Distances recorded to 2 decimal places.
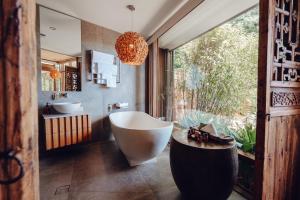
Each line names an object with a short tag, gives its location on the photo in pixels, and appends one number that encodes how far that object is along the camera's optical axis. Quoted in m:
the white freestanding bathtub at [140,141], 2.26
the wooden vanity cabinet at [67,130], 2.42
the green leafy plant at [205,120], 2.48
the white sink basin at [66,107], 2.69
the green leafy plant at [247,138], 2.01
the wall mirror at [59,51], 2.75
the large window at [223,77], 2.15
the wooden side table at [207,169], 1.47
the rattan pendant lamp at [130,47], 2.39
